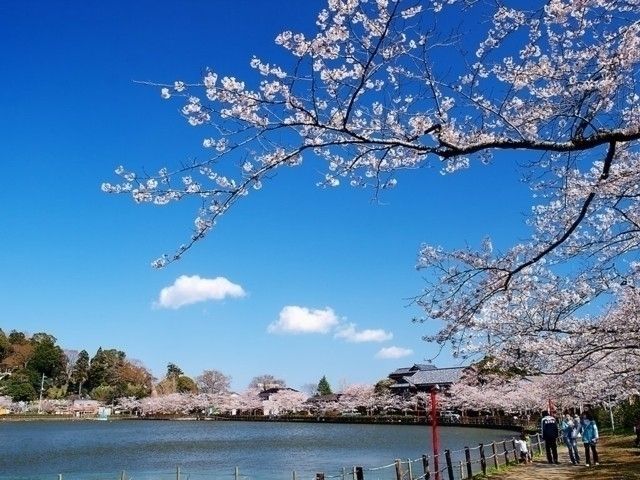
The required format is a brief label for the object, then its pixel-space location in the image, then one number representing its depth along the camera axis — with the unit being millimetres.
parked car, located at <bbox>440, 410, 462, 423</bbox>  45700
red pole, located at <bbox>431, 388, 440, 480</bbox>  10173
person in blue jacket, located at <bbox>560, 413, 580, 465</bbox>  11609
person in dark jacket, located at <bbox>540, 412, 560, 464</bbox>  11438
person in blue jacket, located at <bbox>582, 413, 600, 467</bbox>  10926
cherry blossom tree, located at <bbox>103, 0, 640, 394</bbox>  3725
